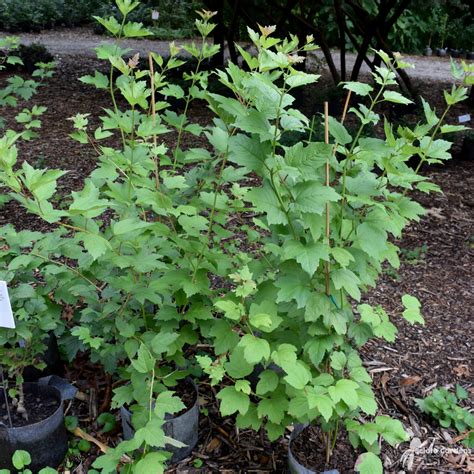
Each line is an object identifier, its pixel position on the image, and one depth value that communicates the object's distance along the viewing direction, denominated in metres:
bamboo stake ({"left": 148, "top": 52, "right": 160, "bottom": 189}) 2.05
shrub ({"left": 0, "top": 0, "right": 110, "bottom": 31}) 13.74
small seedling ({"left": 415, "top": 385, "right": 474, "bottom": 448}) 2.41
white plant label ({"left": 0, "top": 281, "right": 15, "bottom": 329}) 1.82
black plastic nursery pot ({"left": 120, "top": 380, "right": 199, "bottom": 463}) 2.09
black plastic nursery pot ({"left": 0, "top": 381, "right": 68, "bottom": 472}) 2.04
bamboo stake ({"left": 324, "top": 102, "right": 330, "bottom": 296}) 1.68
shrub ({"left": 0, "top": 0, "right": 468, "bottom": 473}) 1.58
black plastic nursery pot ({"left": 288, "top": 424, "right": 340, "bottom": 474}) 1.92
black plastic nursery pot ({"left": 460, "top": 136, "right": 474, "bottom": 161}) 5.82
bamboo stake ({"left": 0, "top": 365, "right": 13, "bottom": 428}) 2.08
